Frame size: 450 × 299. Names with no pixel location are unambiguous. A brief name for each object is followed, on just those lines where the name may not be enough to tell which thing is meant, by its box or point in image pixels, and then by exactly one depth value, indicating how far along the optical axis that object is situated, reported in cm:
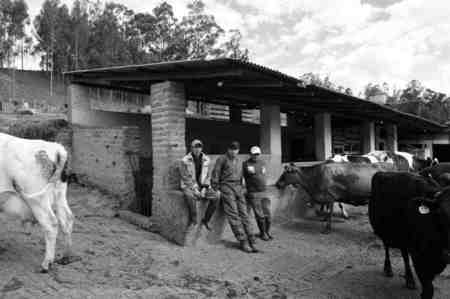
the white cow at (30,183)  466
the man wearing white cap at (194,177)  612
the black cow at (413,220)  387
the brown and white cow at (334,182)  816
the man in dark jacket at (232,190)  624
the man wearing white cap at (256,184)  687
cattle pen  669
